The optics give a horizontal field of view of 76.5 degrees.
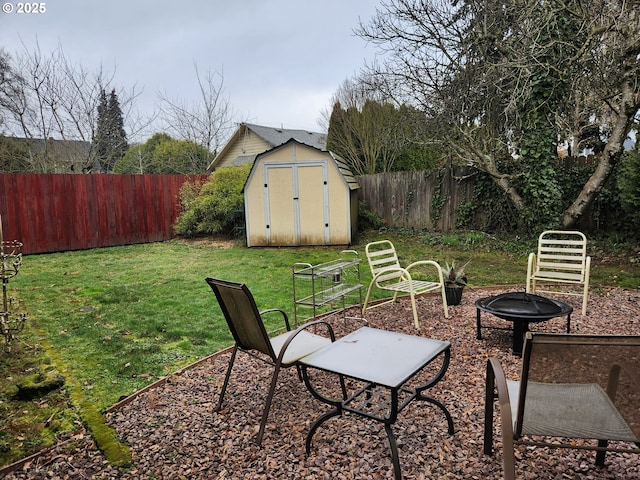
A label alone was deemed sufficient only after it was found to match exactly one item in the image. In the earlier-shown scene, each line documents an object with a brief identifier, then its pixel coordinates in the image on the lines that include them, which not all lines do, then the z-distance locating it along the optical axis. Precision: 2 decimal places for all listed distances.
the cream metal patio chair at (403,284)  4.03
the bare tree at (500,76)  6.52
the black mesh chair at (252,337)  2.25
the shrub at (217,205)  10.54
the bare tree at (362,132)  14.20
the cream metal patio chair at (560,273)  4.21
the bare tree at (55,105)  12.35
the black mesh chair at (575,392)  1.50
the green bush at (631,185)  6.60
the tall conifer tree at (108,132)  13.65
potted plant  4.63
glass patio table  1.93
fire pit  3.17
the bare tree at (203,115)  16.27
